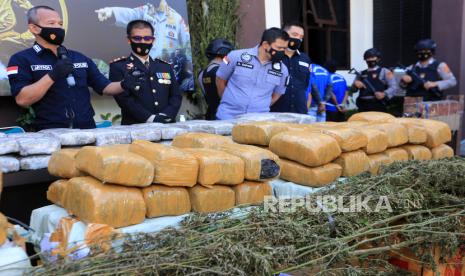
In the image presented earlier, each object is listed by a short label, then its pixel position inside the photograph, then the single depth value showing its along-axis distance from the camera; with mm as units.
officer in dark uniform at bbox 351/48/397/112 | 5980
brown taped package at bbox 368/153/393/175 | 2623
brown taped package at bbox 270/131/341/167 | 2318
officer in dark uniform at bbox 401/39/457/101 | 6000
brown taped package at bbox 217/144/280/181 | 2047
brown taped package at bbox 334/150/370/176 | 2498
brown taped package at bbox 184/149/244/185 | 1883
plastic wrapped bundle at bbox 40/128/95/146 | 2264
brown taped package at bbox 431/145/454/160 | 3033
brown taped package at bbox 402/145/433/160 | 2895
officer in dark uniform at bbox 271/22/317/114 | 4324
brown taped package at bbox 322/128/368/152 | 2473
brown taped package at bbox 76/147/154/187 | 1658
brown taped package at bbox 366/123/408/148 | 2756
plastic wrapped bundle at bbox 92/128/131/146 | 2326
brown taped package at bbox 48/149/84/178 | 1904
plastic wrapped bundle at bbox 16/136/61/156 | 2104
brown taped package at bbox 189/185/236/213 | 1900
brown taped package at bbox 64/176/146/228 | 1631
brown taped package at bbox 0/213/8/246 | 1493
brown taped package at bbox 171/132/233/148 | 2268
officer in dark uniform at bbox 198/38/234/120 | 4418
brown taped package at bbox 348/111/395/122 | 3172
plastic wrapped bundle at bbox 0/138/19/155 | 2049
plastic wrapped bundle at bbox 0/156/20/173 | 2013
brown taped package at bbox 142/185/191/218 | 1799
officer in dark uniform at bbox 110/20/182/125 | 3273
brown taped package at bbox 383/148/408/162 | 2762
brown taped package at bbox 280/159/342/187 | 2355
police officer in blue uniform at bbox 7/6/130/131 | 2791
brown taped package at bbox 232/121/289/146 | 2564
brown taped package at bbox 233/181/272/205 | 2041
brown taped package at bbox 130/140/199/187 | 1793
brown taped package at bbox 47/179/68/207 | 1905
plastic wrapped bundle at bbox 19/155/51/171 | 2102
